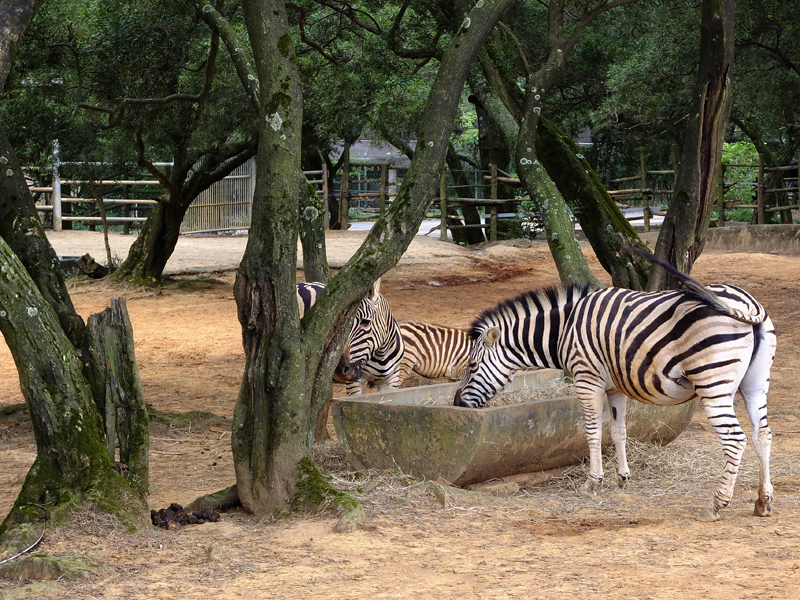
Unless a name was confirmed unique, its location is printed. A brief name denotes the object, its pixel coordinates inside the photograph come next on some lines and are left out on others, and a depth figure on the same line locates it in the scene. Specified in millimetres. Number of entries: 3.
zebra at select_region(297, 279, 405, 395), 15844
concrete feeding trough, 11828
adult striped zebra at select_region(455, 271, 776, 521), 10664
